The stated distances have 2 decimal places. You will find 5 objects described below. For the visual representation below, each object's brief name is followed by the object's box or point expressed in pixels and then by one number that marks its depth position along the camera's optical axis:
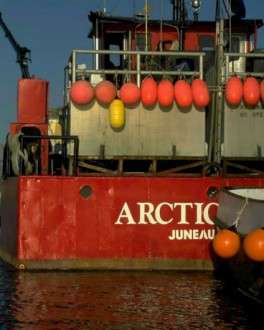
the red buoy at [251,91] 14.98
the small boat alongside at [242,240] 10.92
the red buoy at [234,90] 14.91
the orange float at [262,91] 15.12
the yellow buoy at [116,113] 14.71
